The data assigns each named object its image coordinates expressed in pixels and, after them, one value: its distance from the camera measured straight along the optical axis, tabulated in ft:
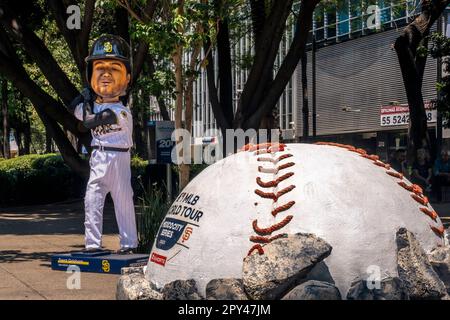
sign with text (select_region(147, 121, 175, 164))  49.55
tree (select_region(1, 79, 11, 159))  107.86
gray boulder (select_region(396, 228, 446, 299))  17.97
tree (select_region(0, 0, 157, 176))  43.21
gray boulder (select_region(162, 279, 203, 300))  18.50
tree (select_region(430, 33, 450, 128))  64.90
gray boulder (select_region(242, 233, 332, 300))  17.25
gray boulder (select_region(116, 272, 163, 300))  19.07
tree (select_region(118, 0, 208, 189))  39.19
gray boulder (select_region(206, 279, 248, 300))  17.76
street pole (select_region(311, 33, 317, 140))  111.61
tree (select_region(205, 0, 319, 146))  45.24
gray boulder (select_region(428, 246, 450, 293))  18.83
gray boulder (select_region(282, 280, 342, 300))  16.85
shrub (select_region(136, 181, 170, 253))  36.70
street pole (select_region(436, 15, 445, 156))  87.85
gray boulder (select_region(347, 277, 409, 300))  17.31
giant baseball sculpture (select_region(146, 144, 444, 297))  18.35
